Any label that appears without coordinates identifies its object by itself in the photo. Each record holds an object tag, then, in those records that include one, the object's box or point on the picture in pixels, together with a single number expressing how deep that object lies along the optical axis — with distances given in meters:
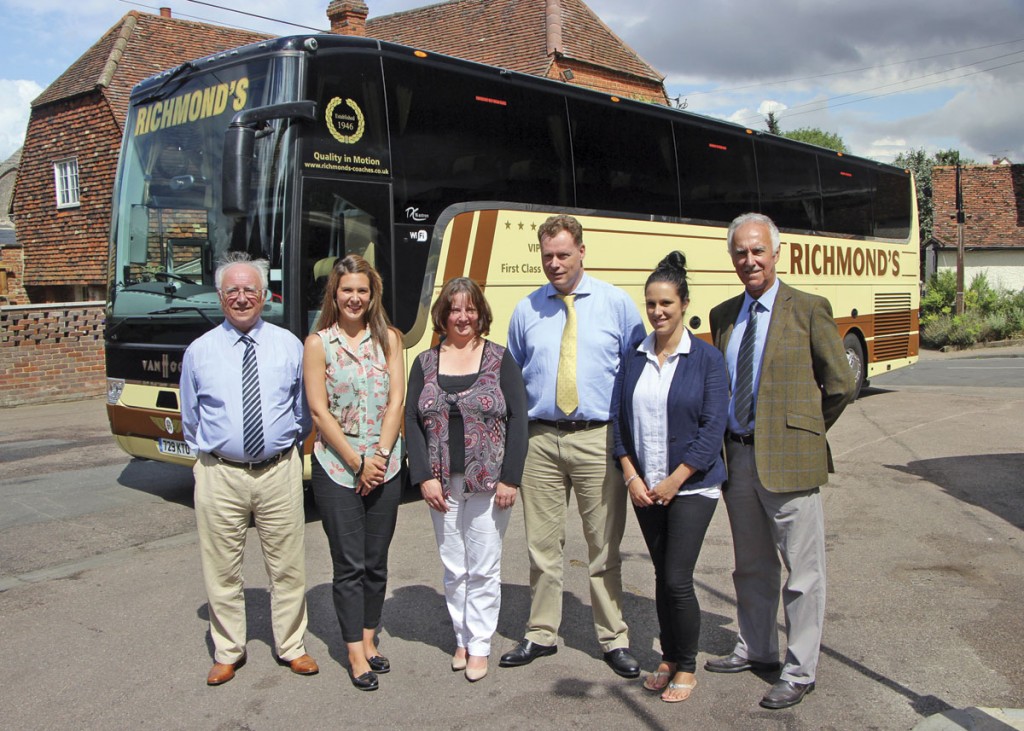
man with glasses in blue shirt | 4.29
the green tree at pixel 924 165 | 48.81
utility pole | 31.41
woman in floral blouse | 4.27
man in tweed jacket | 3.96
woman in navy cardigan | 3.97
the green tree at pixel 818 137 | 71.25
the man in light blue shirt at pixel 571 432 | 4.38
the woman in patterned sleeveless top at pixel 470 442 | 4.25
